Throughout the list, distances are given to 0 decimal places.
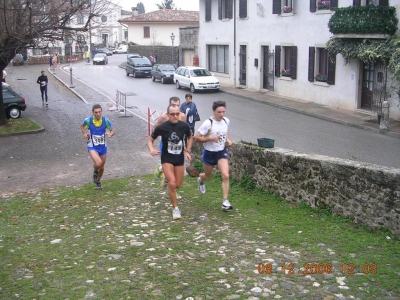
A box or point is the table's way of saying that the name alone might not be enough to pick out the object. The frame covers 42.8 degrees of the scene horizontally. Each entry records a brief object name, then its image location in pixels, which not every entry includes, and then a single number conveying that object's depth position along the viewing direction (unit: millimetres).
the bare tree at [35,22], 15578
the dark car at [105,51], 66494
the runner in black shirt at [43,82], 25141
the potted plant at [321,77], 24188
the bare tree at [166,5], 95812
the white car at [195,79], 30375
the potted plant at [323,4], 23422
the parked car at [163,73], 35969
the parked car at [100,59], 56000
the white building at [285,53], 22375
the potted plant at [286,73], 27128
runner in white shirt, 7734
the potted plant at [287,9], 26289
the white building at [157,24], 63281
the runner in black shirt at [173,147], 7426
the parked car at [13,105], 20970
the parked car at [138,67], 41062
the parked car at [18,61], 53931
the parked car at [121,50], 78700
